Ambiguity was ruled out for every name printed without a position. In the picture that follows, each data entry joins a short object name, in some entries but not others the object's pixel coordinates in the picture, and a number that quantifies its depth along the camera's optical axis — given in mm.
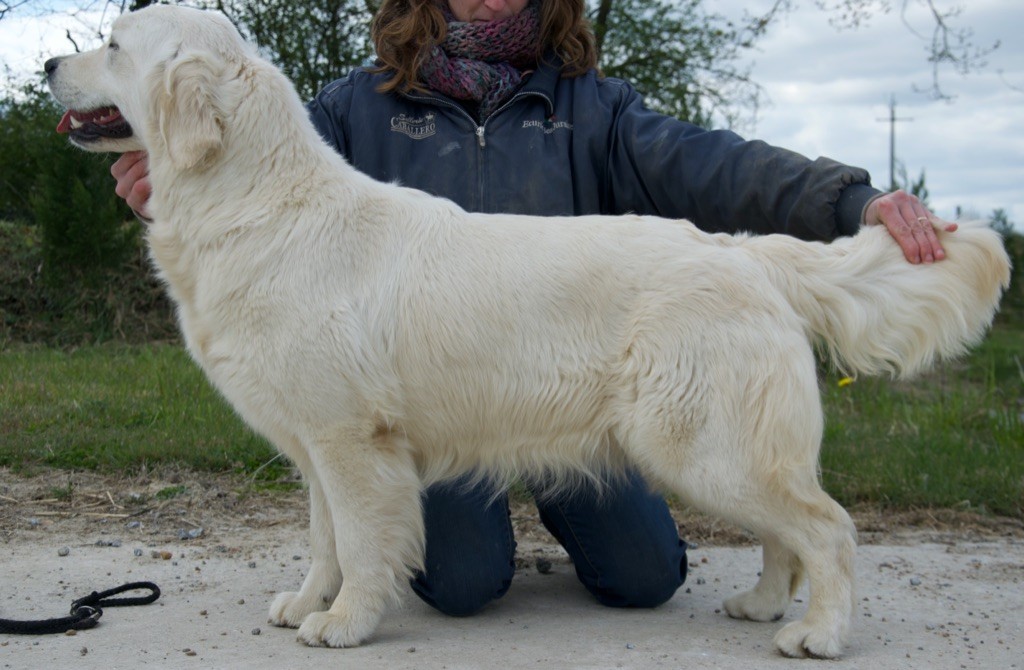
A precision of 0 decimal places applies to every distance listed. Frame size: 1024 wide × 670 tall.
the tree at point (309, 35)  9734
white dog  3193
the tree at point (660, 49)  10523
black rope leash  3305
